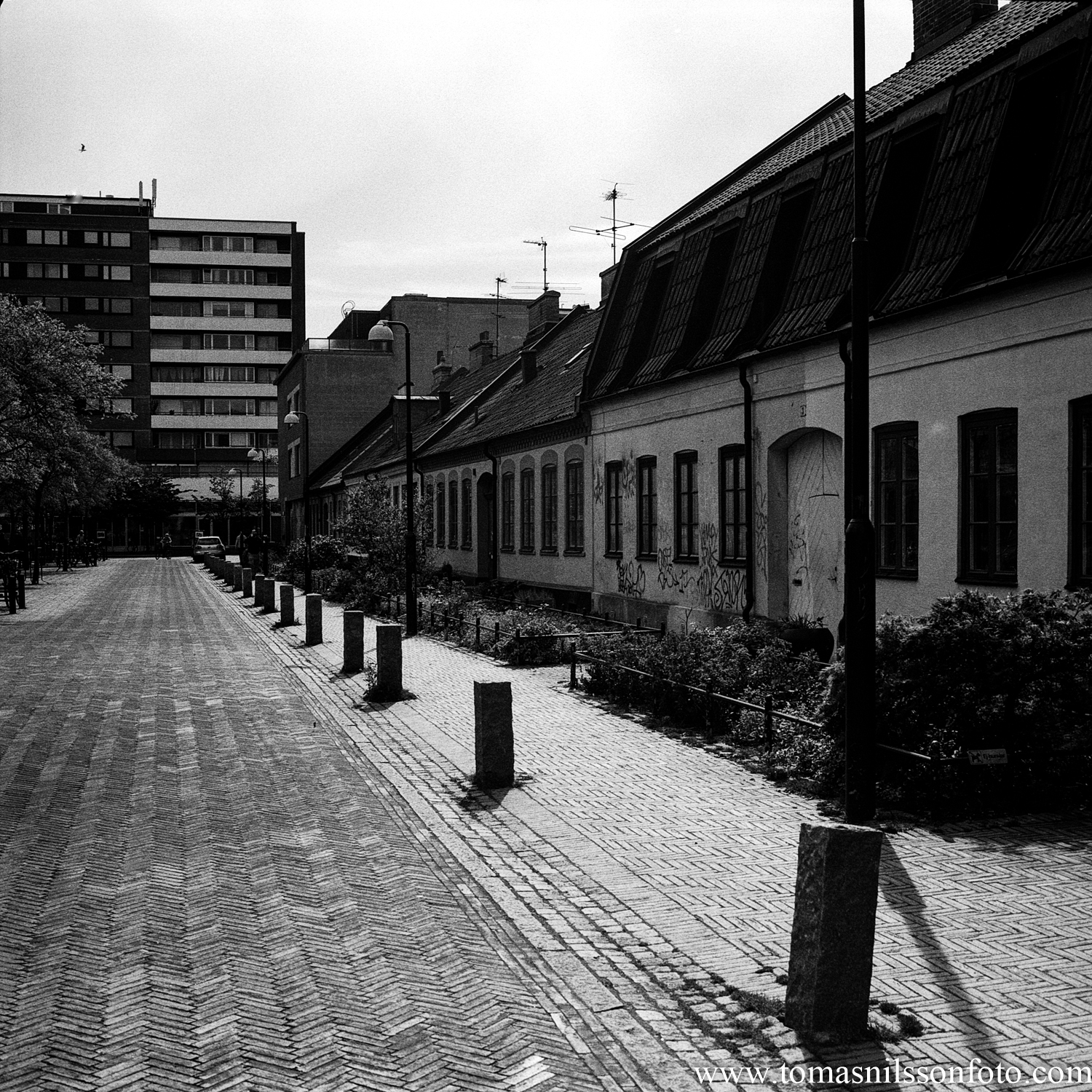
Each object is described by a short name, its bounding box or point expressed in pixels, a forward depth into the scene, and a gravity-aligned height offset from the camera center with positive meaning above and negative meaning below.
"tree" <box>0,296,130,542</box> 35.00 +4.03
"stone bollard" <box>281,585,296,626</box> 26.83 -1.78
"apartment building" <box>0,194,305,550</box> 101.44 +18.91
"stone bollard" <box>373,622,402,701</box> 14.93 -1.67
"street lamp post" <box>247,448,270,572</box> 46.75 -0.37
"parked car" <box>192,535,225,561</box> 76.06 -1.29
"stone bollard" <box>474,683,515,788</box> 9.97 -1.73
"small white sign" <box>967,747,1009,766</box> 8.36 -1.59
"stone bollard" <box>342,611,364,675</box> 17.91 -1.71
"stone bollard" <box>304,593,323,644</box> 22.69 -1.75
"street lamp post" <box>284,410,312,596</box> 33.20 -0.52
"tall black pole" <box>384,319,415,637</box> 23.00 -0.62
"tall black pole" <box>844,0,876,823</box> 7.68 -0.21
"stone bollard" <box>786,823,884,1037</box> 4.83 -1.64
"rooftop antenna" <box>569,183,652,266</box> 31.59 +8.22
